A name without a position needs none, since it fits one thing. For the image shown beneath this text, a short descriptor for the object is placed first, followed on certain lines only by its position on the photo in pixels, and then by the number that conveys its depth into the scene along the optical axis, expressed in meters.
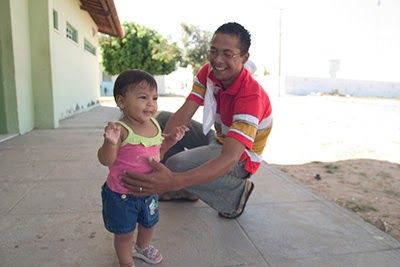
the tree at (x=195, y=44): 37.94
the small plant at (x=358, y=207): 3.17
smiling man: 1.93
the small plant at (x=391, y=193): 3.63
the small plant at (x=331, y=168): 4.60
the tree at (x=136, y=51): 32.09
